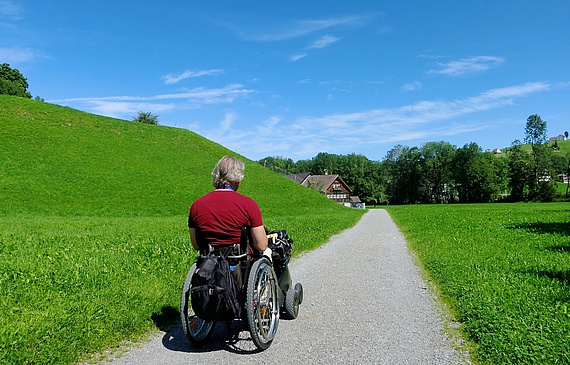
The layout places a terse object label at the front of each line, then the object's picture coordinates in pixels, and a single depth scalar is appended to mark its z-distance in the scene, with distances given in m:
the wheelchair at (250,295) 4.91
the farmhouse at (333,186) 126.50
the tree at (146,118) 96.81
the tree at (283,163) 183.62
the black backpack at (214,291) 4.73
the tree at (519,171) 102.88
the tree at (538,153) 100.38
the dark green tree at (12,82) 87.37
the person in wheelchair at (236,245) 4.97
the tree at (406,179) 126.75
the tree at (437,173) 123.06
